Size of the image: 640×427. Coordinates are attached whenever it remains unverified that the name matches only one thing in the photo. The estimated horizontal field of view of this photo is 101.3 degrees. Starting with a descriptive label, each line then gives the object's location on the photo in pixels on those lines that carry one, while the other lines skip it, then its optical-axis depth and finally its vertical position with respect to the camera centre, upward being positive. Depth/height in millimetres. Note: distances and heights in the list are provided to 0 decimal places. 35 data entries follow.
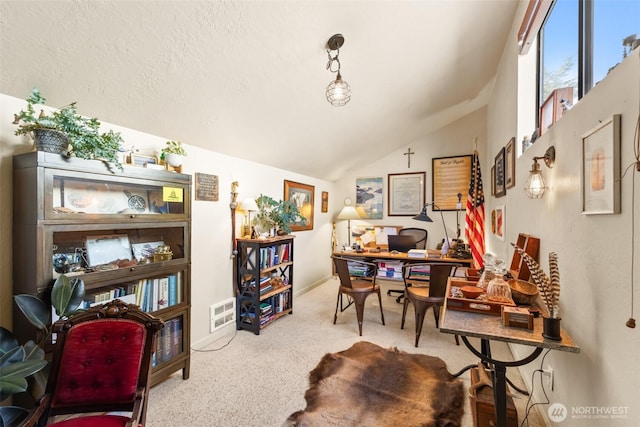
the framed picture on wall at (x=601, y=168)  938 +175
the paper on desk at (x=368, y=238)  5133 -504
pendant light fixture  1980 +992
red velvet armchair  1269 -760
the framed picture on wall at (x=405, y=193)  4922 +362
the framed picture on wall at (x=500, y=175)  2832 +422
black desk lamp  3597 -64
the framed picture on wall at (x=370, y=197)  5199 +311
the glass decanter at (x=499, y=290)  1506 -455
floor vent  2725 -1100
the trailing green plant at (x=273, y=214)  3249 -24
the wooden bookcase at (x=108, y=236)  1397 -163
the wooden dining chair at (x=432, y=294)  2676 -872
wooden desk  3305 -601
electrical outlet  1547 -983
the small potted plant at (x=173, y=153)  2107 +481
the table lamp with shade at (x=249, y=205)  2947 +80
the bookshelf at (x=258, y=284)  2896 -834
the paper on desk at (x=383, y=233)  5012 -396
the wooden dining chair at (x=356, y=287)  2939 -875
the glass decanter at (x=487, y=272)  1683 -401
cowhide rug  1695 -1337
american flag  3577 -50
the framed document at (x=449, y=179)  4578 +587
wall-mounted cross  4969 +1089
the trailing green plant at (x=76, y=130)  1373 +458
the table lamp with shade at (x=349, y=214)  4734 -32
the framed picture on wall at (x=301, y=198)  4039 +231
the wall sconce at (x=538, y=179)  1540 +212
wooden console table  1127 -558
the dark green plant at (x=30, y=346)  1048 -627
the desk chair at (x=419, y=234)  4680 -390
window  1020 +856
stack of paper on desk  3494 -558
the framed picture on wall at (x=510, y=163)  2408 +474
